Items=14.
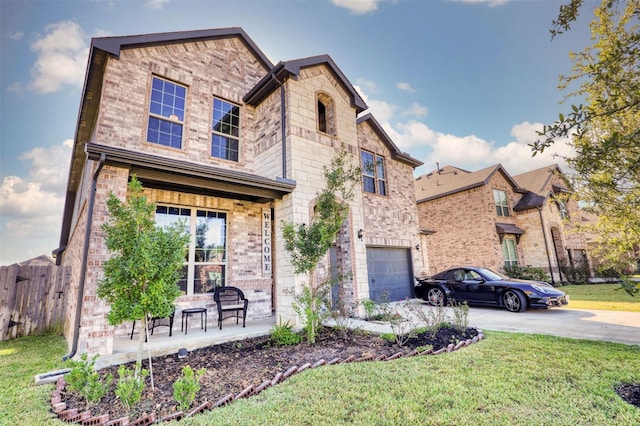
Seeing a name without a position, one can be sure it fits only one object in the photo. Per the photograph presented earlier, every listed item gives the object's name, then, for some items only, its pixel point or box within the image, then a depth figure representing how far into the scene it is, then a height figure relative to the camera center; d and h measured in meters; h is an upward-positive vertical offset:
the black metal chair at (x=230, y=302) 6.91 -0.78
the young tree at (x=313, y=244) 6.09 +0.50
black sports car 8.46 -0.90
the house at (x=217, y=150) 5.70 +3.24
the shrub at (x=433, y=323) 5.77 -1.21
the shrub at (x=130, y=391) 2.97 -1.18
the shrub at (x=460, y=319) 6.04 -1.15
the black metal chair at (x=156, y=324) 6.17 -1.09
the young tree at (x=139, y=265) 3.69 +0.12
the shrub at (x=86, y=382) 3.15 -1.16
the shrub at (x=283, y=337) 5.73 -1.33
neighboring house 16.97 +2.36
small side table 6.49 -1.01
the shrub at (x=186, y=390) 3.02 -1.21
